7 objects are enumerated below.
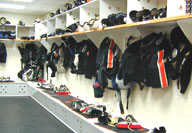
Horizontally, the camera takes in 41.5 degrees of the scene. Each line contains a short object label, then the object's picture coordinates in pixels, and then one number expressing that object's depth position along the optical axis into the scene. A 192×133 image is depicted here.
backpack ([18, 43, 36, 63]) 7.70
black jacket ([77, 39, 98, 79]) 4.11
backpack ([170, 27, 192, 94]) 2.34
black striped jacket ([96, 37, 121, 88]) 3.39
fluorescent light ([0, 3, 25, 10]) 6.58
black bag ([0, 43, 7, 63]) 7.41
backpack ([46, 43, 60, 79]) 5.60
